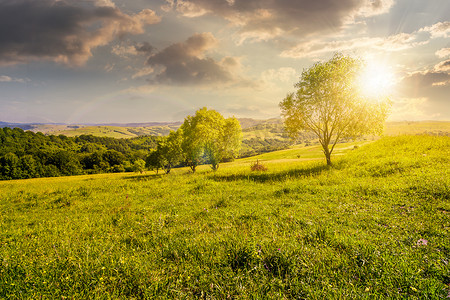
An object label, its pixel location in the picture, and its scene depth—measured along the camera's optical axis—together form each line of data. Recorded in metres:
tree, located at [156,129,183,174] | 50.16
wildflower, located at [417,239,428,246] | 4.84
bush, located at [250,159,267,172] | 24.44
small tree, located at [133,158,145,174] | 82.12
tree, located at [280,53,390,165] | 21.61
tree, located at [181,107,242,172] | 36.44
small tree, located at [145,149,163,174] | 56.95
